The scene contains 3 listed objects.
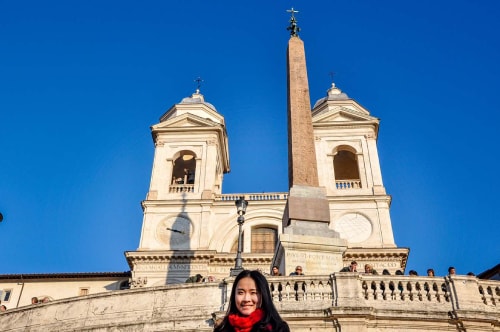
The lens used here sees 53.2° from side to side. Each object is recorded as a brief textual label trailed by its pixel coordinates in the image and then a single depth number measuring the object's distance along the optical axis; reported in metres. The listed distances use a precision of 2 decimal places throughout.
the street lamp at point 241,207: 16.44
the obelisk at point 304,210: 14.75
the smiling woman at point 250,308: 3.50
